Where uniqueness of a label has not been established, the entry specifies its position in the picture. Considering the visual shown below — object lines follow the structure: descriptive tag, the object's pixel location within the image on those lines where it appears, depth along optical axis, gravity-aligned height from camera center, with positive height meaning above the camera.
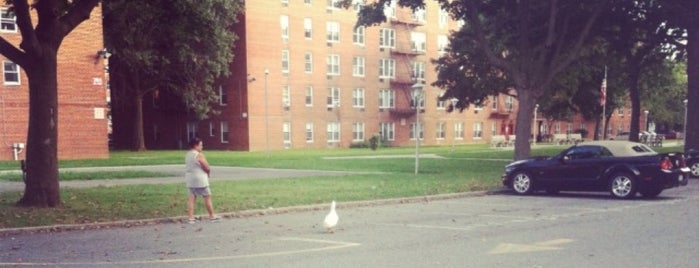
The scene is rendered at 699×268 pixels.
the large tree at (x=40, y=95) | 13.03 +0.49
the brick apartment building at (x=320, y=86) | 49.97 +2.53
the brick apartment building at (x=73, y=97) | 33.12 +1.13
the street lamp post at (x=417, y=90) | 22.72 +0.87
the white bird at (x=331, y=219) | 10.22 -1.60
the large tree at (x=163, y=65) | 40.75 +3.73
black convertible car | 16.33 -1.50
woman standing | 12.27 -1.06
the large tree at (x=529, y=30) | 25.25 +3.40
